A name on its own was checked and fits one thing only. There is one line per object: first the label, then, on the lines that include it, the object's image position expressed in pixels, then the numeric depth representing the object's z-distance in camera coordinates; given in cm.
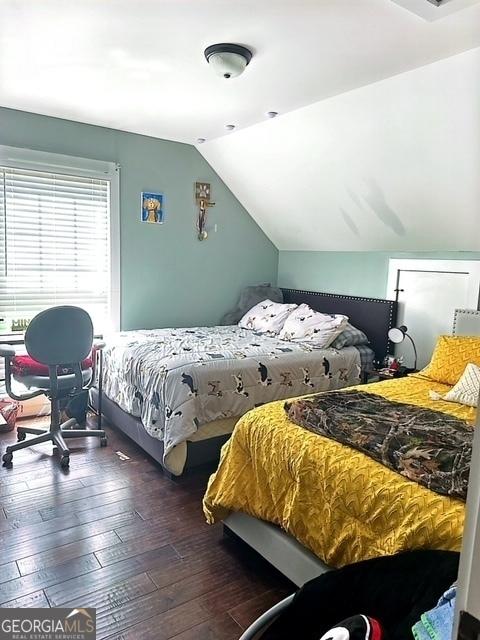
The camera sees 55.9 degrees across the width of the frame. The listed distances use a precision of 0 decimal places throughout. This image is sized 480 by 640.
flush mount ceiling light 230
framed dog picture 414
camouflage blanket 146
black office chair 279
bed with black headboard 280
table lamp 338
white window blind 355
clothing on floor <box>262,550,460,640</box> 106
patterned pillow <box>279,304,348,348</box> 371
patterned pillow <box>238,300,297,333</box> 418
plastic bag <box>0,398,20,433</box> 341
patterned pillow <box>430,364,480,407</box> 243
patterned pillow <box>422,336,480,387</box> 279
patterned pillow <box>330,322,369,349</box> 376
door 329
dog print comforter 276
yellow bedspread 137
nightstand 346
